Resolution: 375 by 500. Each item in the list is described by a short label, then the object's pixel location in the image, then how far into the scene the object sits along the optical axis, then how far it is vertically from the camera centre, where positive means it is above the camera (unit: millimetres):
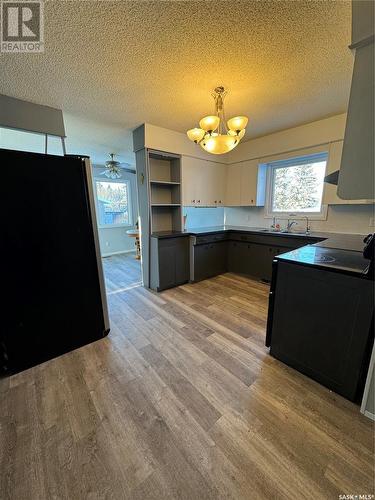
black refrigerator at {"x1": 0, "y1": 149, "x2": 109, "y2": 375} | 1575 -402
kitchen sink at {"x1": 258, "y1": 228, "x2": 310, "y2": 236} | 3283 -379
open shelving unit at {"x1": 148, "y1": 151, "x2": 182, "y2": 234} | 3482 +330
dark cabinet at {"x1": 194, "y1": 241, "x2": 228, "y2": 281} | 3590 -933
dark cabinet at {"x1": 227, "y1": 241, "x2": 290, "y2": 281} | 3447 -892
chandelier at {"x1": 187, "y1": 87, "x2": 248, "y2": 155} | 1841 +762
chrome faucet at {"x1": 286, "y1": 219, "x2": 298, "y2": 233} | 3596 -271
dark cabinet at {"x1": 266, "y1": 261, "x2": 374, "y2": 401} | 1318 -852
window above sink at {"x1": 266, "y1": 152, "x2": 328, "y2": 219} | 3314 +416
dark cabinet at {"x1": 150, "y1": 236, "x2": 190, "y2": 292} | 3188 -860
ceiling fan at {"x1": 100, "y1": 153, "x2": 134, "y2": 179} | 4430 +978
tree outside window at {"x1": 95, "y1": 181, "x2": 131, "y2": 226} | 5490 +225
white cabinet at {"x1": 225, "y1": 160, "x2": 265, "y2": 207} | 3846 +523
